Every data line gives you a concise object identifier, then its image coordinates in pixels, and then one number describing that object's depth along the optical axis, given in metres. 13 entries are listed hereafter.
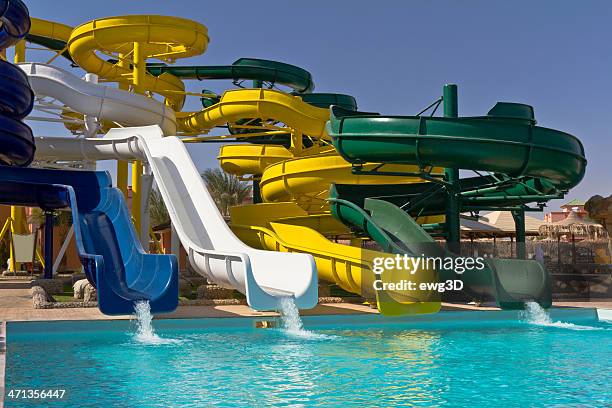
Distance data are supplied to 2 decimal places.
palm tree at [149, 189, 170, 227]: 39.22
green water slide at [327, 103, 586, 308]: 12.76
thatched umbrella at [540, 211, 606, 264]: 31.73
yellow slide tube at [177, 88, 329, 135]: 20.28
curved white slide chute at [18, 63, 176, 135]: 18.23
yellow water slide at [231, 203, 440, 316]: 12.72
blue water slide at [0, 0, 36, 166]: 15.01
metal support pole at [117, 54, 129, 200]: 21.53
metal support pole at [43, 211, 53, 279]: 16.28
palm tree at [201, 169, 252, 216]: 39.66
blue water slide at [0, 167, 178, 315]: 11.48
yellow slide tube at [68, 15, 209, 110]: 19.05
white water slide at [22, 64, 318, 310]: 11.46
